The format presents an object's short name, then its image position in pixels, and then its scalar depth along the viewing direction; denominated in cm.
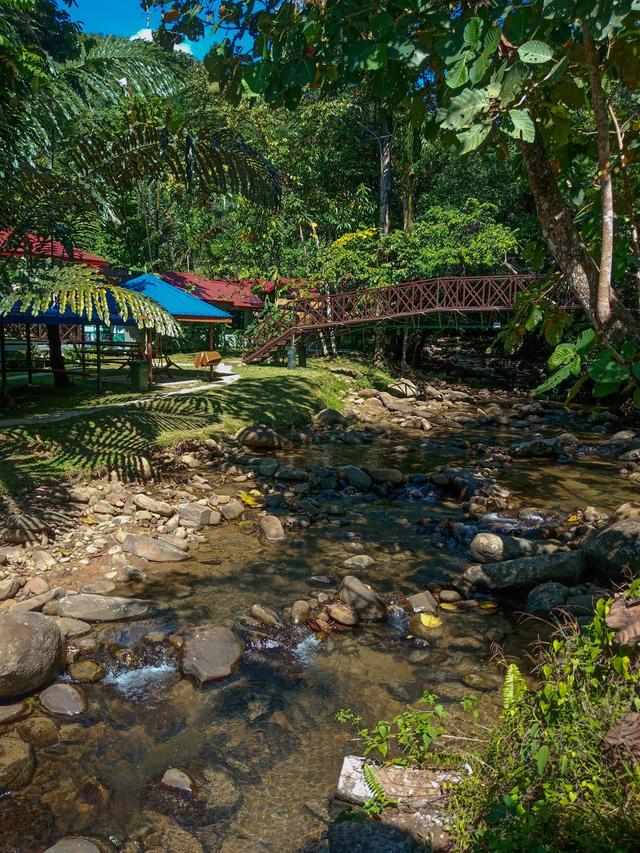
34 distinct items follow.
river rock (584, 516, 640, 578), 625
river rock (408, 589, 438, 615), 597
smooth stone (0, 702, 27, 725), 411
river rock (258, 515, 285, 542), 793
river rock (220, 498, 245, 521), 862
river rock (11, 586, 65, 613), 552
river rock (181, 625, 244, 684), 479
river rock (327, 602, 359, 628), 562
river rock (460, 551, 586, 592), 632
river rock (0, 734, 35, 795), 360
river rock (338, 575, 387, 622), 577
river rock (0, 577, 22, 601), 576
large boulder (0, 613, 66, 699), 424
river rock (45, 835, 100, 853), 307
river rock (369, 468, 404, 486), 1073
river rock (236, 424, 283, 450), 1271
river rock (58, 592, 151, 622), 551
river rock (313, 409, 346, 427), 1540
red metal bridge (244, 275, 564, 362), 2006
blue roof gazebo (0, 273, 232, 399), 1525
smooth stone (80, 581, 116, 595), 604
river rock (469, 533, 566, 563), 717
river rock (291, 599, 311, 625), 568
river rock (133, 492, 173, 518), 834
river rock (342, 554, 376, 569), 709
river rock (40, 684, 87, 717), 427
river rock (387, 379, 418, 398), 2119
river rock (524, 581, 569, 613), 580
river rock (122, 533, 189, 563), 702
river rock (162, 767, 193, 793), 365
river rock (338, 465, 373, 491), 1046
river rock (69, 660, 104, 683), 468
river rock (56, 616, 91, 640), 520
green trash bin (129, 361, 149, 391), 1539
